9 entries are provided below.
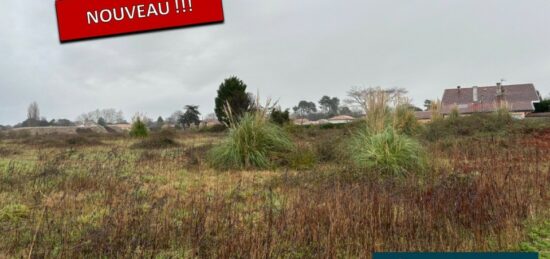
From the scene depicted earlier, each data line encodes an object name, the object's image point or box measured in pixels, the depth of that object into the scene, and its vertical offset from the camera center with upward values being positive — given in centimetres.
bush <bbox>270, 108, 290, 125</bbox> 1007 +1
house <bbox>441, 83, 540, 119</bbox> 3856 +73
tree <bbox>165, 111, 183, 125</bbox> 4415 +131
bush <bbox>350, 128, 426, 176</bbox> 554 -79
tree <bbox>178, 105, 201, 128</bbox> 4125 +111
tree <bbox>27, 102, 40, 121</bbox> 4426 +327
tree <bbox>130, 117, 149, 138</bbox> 1820 -1
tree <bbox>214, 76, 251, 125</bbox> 2656 +260
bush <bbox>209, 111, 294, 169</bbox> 690 -56
